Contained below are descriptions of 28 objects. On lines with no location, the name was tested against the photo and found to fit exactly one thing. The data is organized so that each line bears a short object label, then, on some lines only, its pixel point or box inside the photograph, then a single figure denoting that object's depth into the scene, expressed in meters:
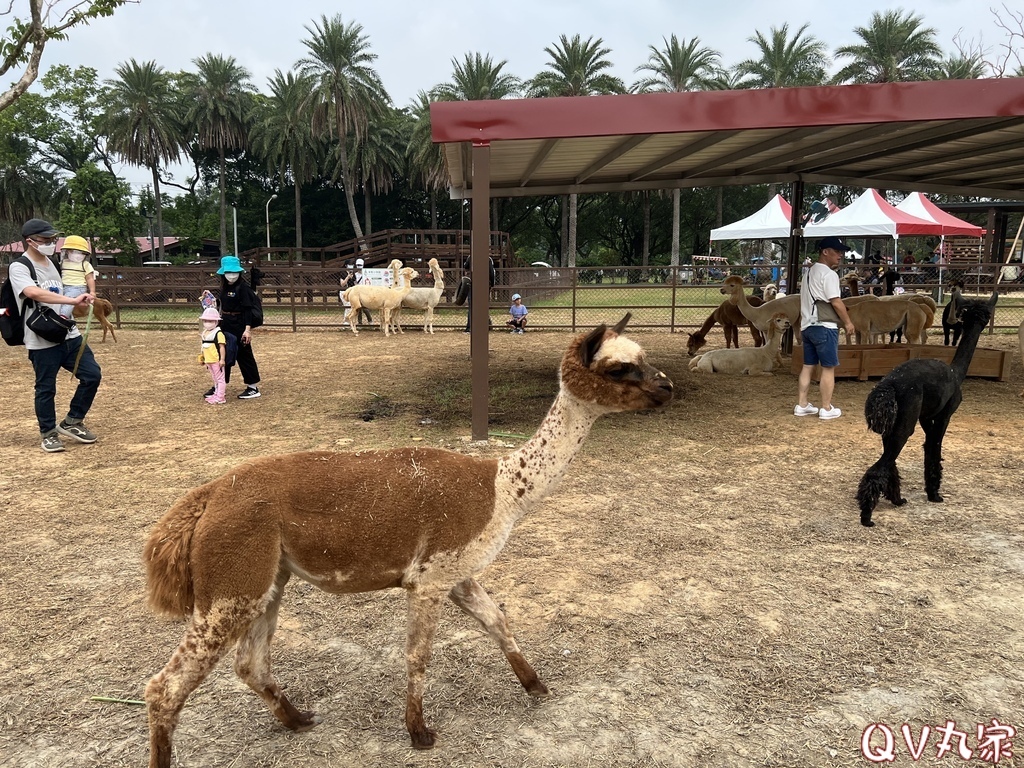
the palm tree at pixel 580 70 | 44.62
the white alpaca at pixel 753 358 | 10.42
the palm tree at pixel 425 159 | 43.81
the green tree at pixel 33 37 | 11.62
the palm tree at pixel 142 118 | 48.72
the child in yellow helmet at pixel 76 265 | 7.52
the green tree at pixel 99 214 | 36.78
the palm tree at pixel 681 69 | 47.94
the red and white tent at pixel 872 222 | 18.77
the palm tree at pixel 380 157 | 47.94
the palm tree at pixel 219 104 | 50.28
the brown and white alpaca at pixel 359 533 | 2.22
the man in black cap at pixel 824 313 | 6.97
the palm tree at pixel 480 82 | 46.81
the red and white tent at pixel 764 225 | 20.59
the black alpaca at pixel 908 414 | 4.60
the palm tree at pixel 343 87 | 45.19
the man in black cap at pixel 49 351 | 5.73
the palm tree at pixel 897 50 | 45.66
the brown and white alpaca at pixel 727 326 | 11.82
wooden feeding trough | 9.75
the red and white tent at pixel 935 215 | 19.53
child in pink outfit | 8.23
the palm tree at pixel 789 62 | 48.56
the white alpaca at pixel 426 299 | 17.45
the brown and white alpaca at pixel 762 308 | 10.46
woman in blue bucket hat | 8.27
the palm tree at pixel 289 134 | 46.72
